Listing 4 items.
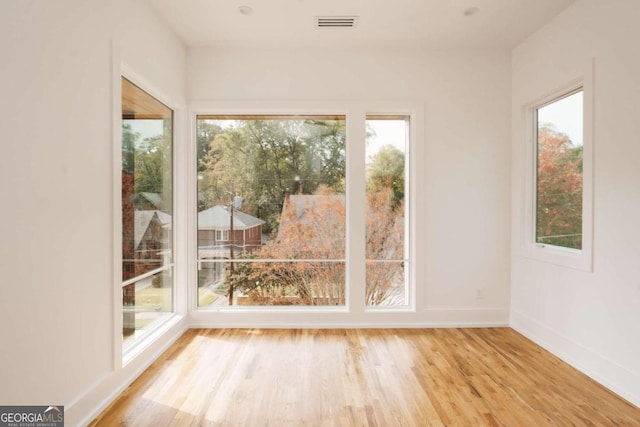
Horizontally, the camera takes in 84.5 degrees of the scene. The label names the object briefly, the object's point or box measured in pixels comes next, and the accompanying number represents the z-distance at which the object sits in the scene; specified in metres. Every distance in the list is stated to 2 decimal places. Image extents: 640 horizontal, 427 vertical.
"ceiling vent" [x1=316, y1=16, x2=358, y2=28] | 3.23
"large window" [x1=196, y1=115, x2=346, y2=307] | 3.98
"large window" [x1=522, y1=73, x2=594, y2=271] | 2.86
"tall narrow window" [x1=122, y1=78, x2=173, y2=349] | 2.77
